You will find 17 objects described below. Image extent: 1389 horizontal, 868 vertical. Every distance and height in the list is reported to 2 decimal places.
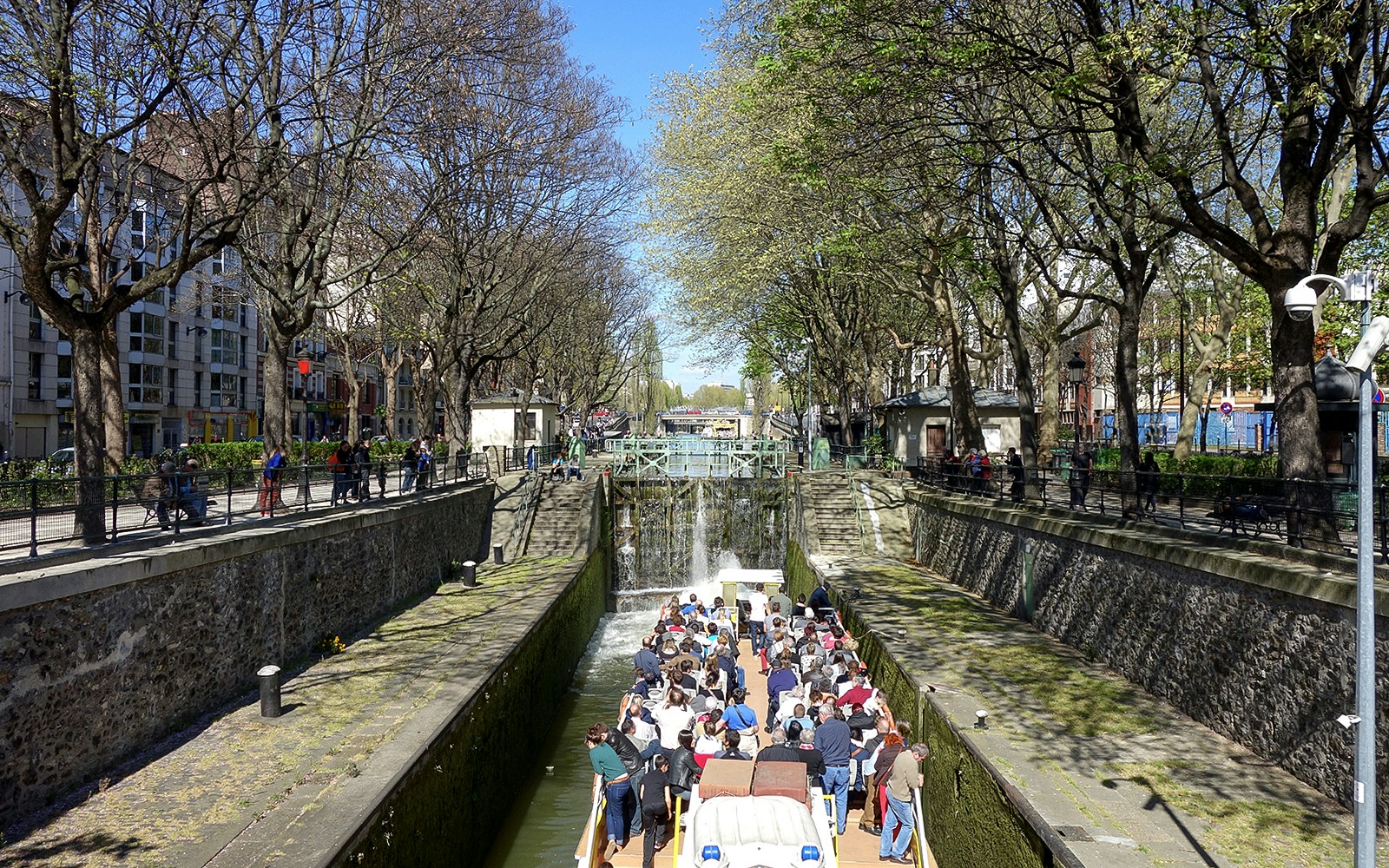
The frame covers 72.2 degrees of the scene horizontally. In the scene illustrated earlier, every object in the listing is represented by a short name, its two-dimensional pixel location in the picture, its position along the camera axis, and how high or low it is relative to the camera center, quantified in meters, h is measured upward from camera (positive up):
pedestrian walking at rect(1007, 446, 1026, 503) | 22.33 -1.24
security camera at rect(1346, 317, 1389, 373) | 6.26 +0.57
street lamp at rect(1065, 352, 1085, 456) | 25.69 +1.71
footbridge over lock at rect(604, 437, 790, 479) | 38.91 -1.15
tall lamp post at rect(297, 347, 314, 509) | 18.08 -1.00
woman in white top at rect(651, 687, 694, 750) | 12.34 -3.73
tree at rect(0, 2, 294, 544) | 12.02 +4.27
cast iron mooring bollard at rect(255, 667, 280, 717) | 12.66 -3.46
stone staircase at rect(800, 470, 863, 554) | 30.86 -2.67
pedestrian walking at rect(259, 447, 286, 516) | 16.98 -1.02
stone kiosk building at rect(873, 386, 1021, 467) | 37.00 +0.37
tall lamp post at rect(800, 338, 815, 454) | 48.97 +3.84
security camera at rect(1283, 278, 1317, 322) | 6.67 +0.94
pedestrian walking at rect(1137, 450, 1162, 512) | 15.40 -1.03
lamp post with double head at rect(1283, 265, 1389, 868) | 6.32 -1.19
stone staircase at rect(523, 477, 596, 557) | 30.42 -2.87
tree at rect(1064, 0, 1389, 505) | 12.02 +4.35
